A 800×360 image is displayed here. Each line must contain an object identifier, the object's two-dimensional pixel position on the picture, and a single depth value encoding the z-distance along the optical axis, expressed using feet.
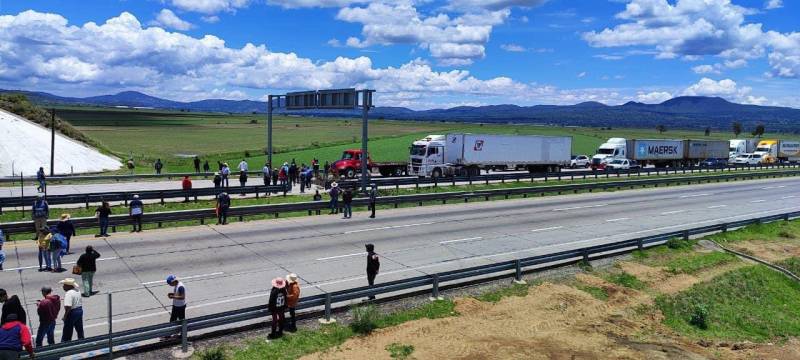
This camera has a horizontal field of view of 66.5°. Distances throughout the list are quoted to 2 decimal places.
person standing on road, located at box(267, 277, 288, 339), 42.01
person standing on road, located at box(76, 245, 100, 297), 48.80
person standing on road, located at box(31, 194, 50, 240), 66.85
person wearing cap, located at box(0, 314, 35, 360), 32.32
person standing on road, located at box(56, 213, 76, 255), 61.77
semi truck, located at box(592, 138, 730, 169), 215.92
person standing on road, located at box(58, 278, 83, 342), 38.75
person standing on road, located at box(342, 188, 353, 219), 93.05
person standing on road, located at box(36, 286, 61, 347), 37.93
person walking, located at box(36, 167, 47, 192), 112.49
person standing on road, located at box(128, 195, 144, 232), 77.05
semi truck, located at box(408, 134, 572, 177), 158.10
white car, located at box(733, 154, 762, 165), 257.34
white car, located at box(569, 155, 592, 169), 219.00
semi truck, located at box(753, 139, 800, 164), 270.05
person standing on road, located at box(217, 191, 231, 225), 83.97
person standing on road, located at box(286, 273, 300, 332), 43.34
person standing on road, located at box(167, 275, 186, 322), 41.14
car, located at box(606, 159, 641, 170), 202.18
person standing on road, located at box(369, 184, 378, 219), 96.48
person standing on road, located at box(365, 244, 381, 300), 51.88
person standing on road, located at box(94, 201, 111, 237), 72.74
